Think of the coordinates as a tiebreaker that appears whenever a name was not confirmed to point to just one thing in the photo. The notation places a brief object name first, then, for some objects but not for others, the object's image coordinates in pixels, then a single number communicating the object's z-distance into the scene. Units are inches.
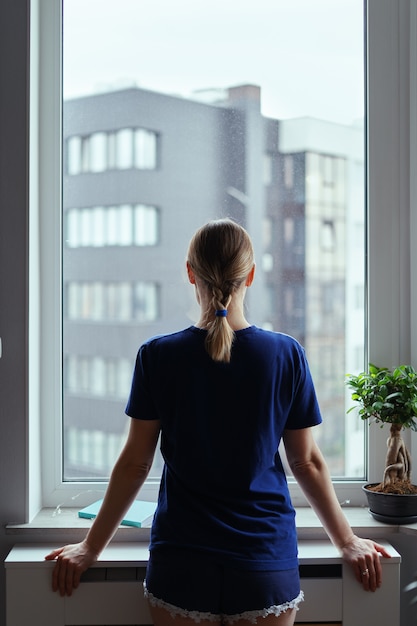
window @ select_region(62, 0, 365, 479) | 85.0
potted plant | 76.2
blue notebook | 76.2
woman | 60.6
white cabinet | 69.9
